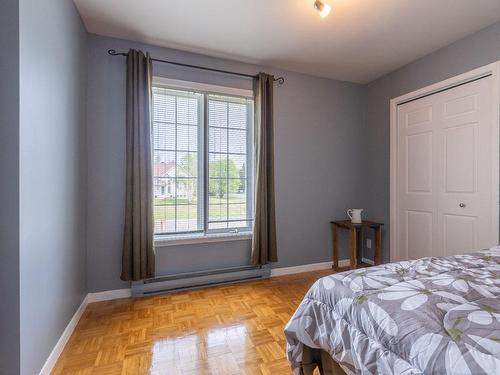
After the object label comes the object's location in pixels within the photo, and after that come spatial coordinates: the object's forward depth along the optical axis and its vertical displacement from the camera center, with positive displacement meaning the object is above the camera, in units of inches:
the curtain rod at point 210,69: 95.9 +49.9
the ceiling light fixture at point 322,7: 75.4 +52.8
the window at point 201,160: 106.0 +11.8
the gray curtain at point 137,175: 94.3 +4.5
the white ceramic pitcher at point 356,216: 126.0 -13.8
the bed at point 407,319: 27.2 -16.6
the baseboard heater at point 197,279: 99.5 -37.9
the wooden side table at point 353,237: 120.7 -23.9
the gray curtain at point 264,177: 113.0 +4.7
